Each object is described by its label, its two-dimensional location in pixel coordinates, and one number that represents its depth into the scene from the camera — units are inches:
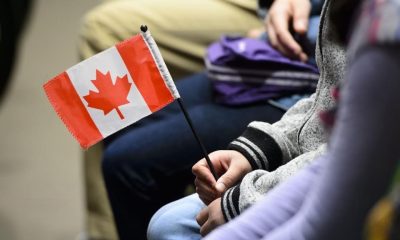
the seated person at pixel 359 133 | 75.5
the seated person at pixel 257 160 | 87.9
